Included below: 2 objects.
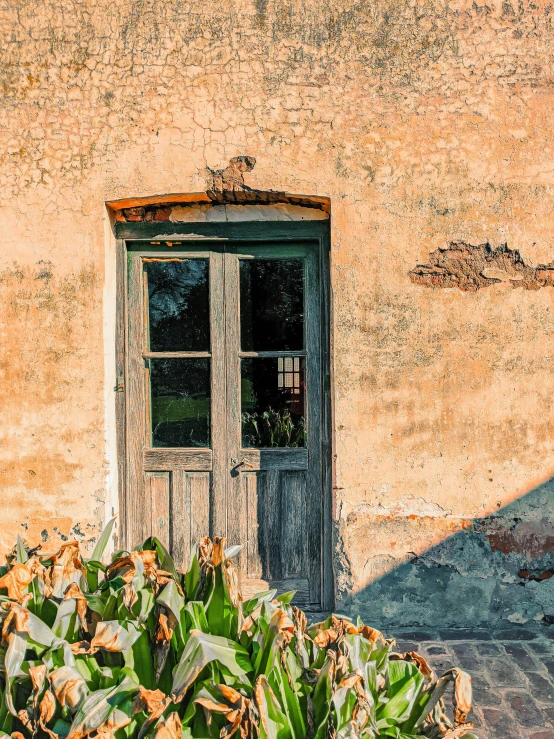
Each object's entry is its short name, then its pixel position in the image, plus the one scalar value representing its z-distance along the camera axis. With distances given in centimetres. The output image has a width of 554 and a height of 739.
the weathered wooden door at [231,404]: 402
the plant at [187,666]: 156
